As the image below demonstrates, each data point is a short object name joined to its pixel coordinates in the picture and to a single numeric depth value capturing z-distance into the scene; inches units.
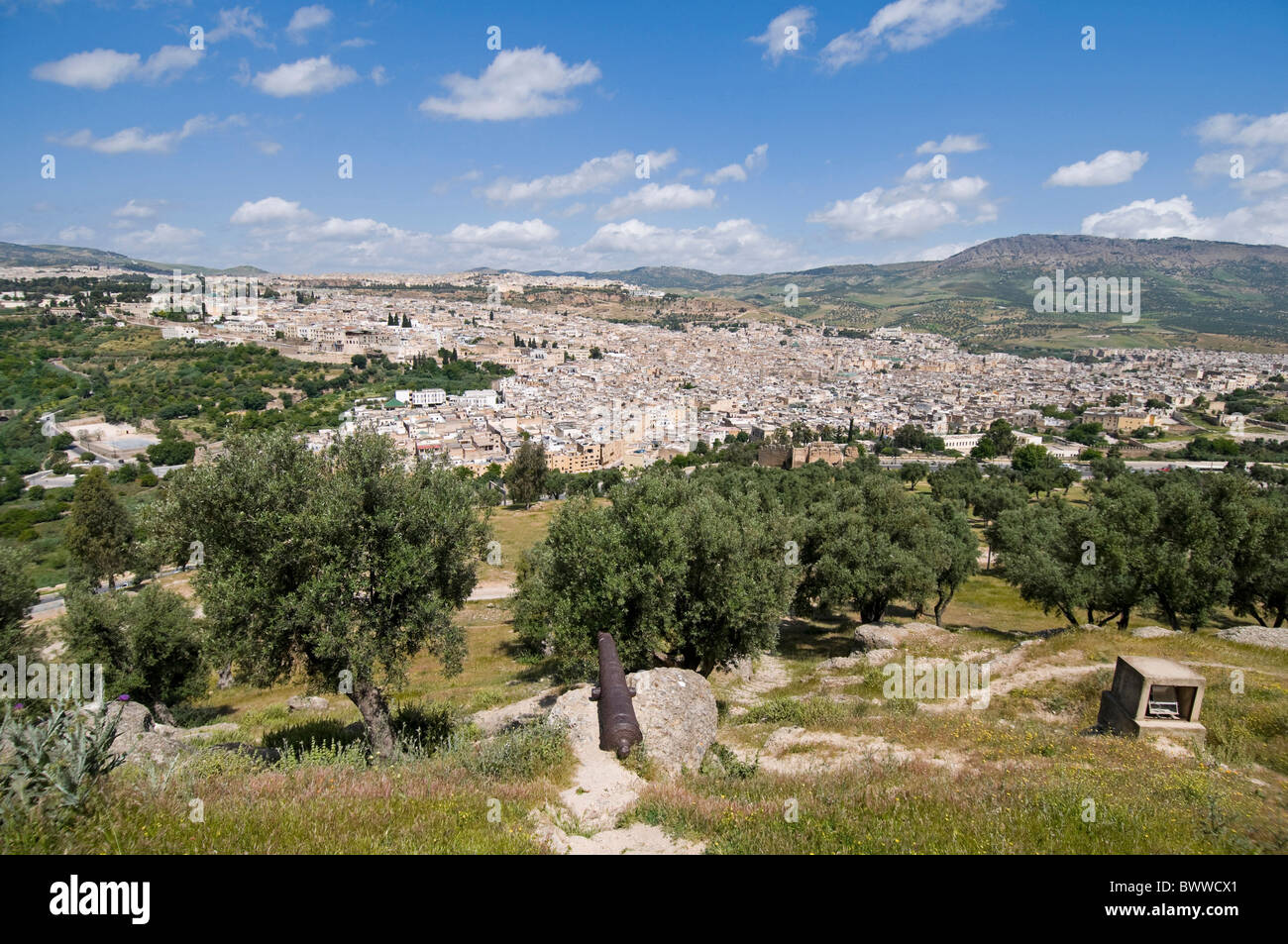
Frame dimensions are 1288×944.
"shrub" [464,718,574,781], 321.4
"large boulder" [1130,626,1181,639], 665.6
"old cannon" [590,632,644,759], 356.2
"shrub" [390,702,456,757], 455.2
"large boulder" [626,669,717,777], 381.7
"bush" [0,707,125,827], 192.1
